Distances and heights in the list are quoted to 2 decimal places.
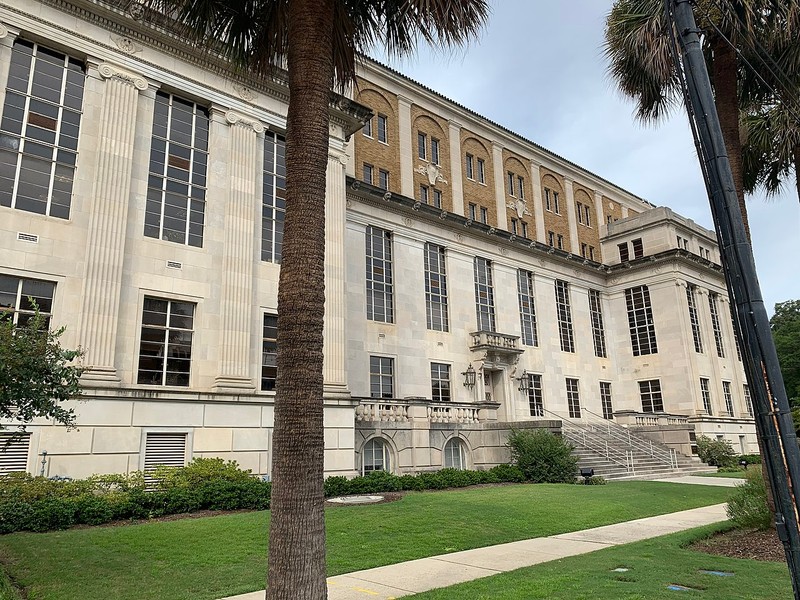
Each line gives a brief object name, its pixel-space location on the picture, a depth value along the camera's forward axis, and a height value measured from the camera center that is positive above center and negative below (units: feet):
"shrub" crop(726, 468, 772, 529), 37.83 -4.86
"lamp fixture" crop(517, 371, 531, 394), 113.60 +10.80
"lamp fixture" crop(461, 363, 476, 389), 105.81 +11.50
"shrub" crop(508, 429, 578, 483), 78.28 -2.53
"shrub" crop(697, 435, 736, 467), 109.09 -3.77
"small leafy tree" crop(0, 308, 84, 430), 29.01 +4.35
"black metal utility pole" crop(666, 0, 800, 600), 15.81 +3.62
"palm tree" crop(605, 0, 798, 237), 38.73 +27.43
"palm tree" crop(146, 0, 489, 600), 18.89 +10.82
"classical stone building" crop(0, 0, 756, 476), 57.31 +23.86
